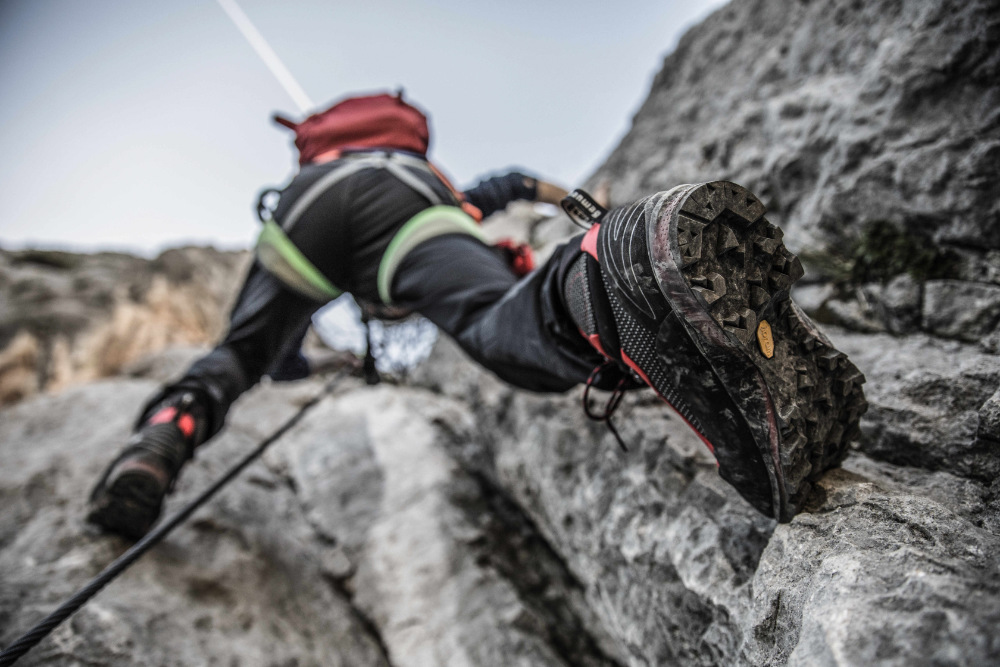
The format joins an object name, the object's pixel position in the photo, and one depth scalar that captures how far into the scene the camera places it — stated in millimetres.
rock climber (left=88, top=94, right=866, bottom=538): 451
